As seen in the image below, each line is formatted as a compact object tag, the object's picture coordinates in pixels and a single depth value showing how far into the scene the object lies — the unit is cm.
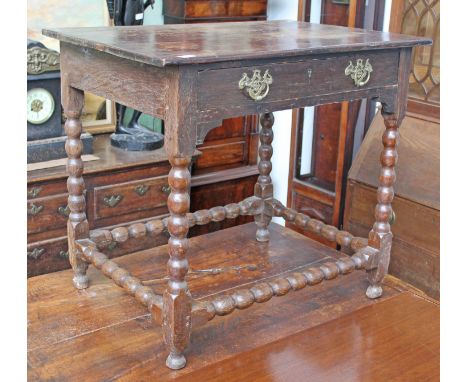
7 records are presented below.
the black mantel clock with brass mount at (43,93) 290
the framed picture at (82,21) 315
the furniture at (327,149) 322
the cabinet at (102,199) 287
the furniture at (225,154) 340
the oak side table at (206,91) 165
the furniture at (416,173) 275
